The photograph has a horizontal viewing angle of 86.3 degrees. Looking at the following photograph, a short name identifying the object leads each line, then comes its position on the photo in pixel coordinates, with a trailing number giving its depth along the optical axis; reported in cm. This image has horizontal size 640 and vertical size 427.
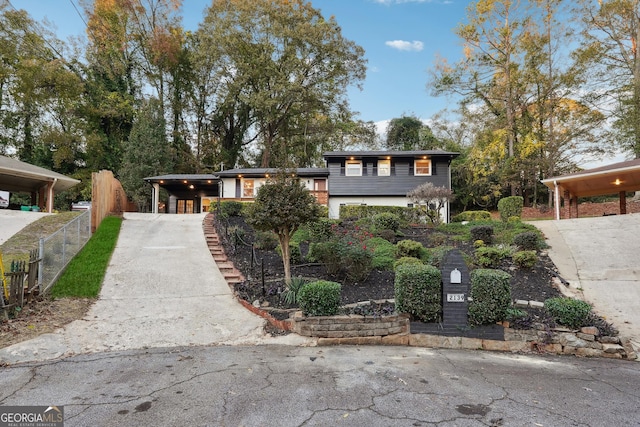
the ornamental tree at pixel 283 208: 708
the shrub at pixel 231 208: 1596
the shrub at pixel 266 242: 1073
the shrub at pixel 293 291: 660
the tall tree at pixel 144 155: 2564
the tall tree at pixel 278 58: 2912
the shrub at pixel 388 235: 1175
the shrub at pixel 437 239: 1145
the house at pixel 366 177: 2267
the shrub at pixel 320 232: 1143
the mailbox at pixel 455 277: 546
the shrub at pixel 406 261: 822
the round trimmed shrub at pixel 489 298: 535
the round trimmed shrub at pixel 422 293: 546
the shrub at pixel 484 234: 1089
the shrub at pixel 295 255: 927
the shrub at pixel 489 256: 888
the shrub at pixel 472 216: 1775
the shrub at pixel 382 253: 873
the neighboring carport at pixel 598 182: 1331
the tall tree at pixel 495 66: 2370
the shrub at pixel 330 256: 790
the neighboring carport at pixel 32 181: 1561
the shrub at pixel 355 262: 765
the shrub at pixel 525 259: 852
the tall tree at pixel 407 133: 3262
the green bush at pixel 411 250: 952
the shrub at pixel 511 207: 1430
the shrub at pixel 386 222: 1261
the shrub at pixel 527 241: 980
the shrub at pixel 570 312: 551
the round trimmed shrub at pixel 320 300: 561
